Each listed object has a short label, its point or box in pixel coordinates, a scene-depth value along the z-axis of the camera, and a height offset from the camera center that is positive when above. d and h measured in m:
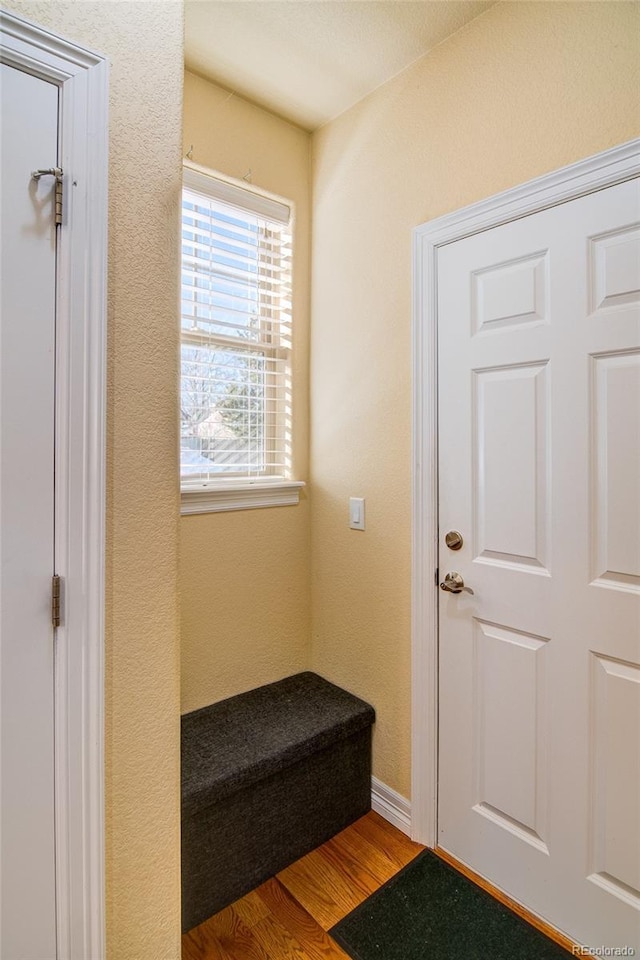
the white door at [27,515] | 0.89 -0.07
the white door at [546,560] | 1.26 -0.24
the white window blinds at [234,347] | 1.84 +0.54
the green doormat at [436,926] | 1.32 -1.29
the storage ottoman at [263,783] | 1.42 -0.99
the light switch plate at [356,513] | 1.95 -0.14
